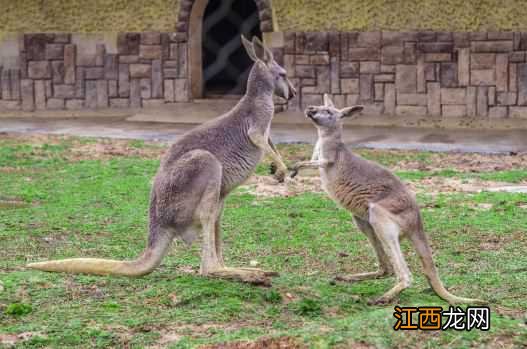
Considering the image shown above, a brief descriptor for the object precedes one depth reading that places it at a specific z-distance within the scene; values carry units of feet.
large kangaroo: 37.99
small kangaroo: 37.06
